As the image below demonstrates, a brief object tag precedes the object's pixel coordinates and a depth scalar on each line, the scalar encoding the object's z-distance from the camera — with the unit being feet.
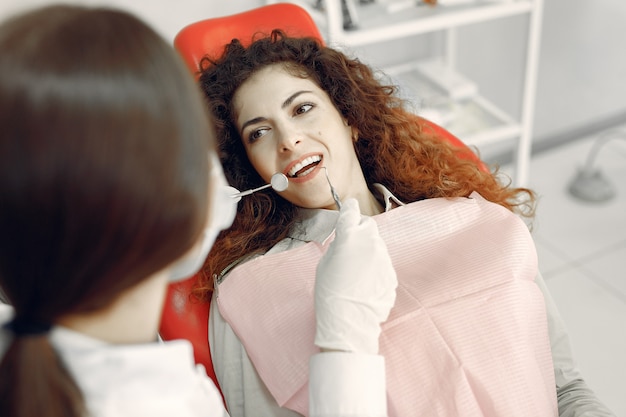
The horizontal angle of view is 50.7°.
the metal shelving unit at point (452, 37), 6.60
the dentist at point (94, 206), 1.75
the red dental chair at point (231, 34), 4.34
